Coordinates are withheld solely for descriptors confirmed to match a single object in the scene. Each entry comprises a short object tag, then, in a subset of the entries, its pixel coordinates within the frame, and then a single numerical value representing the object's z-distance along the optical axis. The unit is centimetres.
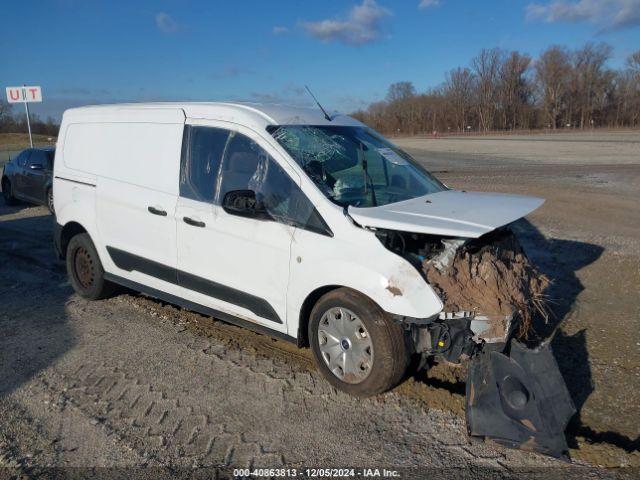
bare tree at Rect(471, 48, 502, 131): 9538
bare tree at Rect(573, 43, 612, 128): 8419
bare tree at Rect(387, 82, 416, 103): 9924
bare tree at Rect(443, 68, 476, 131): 9725
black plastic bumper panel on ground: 330
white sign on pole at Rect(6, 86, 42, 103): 2181
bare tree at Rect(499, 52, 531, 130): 9319
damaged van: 356
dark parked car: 1224
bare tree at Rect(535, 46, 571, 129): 8719
